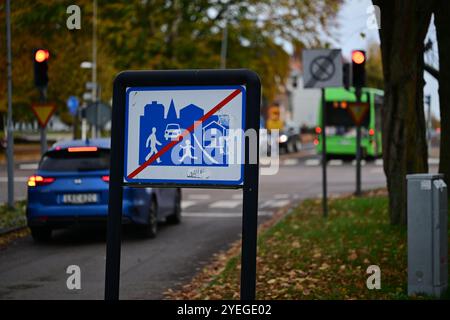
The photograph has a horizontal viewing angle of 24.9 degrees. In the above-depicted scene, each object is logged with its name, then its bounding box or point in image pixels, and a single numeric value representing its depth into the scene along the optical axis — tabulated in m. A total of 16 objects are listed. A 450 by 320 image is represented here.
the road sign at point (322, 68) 16.81
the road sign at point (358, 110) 20.00
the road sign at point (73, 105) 43.70
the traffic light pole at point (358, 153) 19.92
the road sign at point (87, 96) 39.78
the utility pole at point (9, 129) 19.27
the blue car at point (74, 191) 14.87
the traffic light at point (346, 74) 20.69
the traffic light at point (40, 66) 19.42
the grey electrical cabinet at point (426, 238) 8.87
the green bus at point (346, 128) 46.22
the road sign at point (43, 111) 19.44
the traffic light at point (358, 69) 18.45
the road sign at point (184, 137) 5.66
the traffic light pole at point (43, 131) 19.95
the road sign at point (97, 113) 31.58
